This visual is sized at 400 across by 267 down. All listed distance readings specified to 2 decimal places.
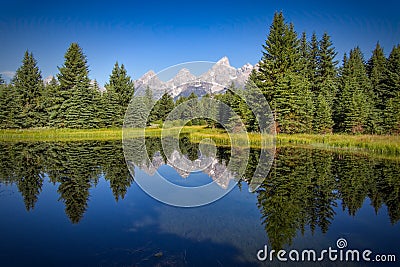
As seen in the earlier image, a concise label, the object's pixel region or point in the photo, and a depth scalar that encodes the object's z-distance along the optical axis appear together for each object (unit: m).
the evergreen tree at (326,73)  33.84
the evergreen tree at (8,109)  38.31
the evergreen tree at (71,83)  38.34
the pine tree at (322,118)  27.31
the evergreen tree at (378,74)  33.84
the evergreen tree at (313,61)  36.81
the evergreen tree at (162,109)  55.08
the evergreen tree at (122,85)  46.73
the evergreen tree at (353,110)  26.86
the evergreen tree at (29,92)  39.81
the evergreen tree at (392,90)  25.62
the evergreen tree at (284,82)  26.28
